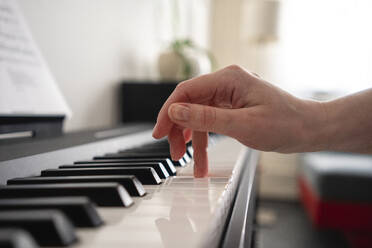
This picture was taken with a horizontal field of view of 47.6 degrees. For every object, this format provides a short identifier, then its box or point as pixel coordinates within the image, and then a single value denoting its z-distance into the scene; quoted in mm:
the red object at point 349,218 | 2885
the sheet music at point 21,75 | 914
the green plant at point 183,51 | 2279
